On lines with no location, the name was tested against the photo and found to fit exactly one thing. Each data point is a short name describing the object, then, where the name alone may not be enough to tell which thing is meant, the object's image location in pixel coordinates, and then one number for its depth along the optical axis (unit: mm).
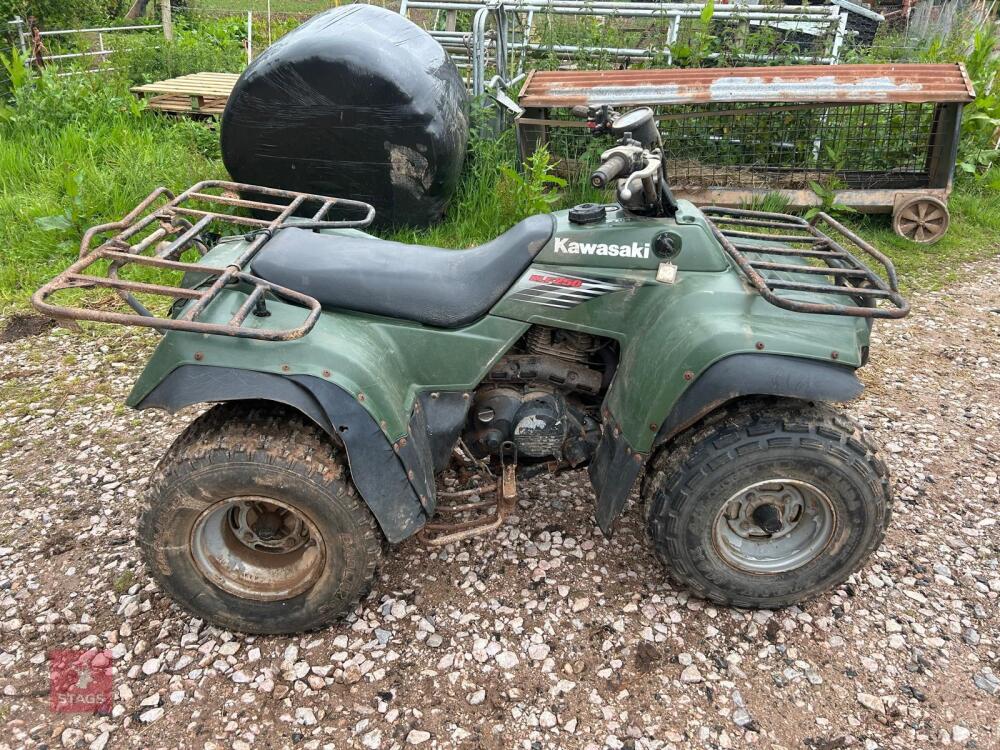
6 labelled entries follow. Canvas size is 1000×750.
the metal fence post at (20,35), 9852
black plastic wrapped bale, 5180
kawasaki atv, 2514
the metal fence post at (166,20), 11816
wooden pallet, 7746
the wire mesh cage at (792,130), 5871
